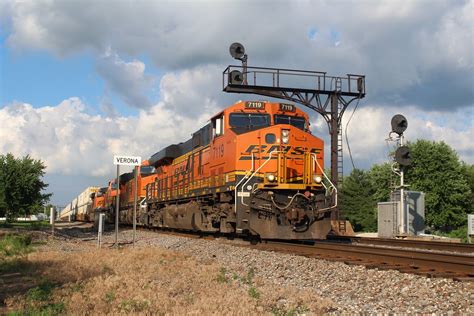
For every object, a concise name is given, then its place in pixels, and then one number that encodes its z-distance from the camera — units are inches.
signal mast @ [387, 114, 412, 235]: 857.5
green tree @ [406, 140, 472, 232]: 1755.7
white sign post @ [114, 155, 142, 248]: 586.2
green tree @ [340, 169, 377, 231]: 2141.7
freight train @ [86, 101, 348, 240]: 539.5
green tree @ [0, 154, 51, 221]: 1650.0
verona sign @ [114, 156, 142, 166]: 586.2
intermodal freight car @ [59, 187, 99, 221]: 2087.8
